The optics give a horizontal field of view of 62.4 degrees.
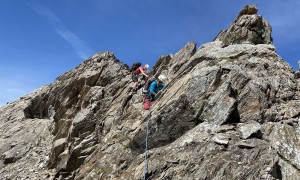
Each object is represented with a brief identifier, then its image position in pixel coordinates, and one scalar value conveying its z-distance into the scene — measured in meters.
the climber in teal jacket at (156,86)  16.63
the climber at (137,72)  19.53
